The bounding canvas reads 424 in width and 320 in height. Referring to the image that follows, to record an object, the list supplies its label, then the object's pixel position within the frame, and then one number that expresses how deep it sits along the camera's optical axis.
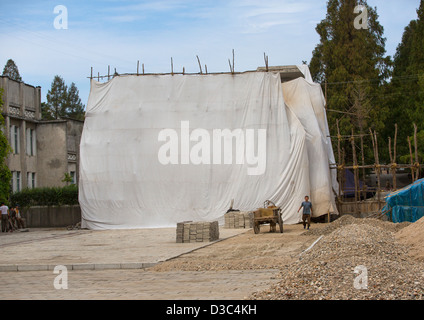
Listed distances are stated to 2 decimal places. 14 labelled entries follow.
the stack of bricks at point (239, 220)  31.98
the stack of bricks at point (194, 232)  23.20
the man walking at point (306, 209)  27.39
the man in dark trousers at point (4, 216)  34.75
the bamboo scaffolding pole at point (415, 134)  34.14
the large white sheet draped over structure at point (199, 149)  35.19
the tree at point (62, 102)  103.62
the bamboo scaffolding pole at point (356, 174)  34.69
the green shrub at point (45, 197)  39.00
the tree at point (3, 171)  33.84
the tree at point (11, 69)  88.31
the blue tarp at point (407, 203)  26.53
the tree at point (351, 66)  52.28
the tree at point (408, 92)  53.72
